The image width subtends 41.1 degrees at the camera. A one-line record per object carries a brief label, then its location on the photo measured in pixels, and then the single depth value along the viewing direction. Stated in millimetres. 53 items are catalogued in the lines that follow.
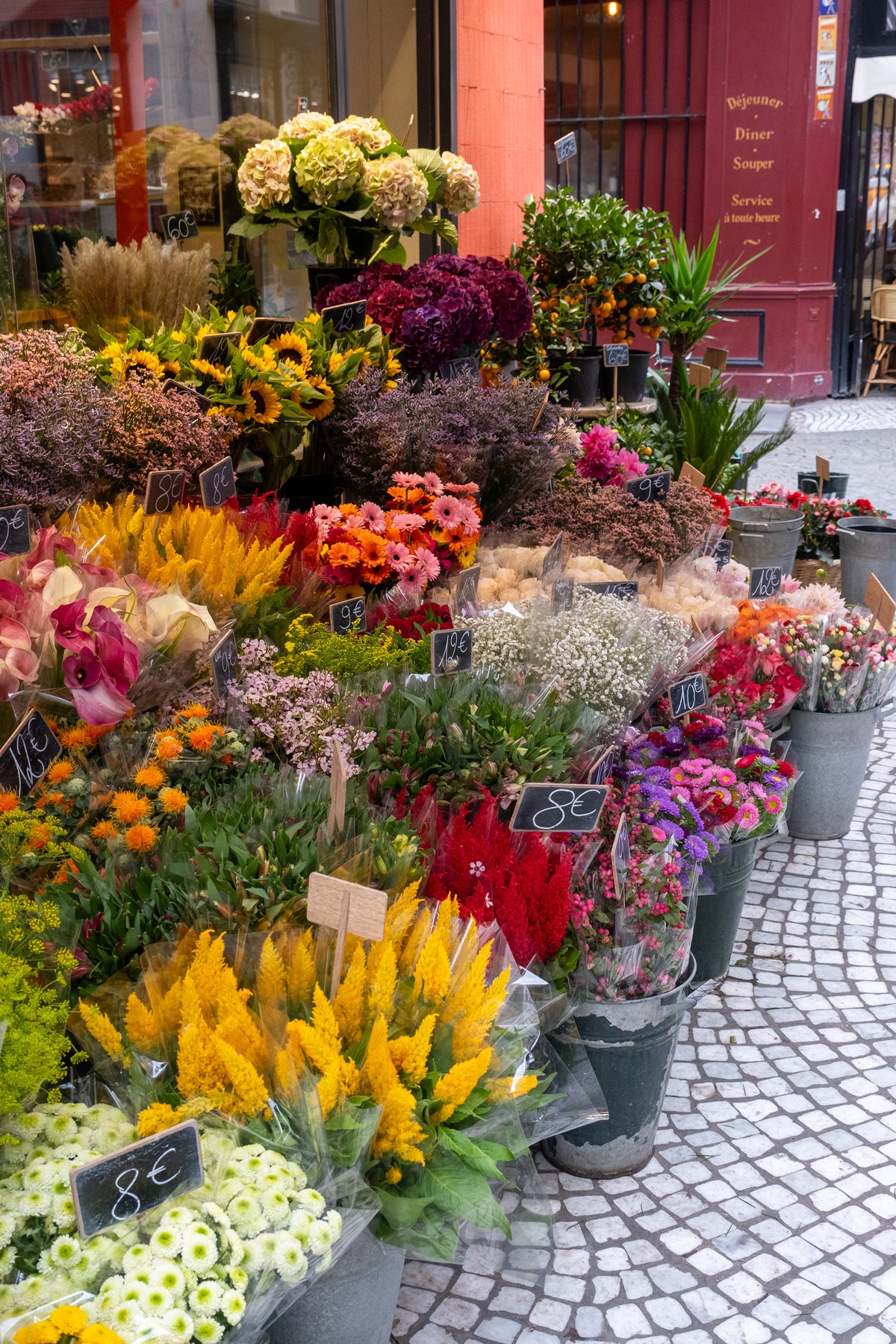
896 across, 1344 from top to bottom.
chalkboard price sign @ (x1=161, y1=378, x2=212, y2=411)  3166
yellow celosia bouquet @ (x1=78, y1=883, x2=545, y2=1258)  1528
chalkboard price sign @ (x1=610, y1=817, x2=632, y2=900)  2170
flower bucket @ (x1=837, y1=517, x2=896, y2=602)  5133
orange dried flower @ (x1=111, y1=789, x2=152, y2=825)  2043
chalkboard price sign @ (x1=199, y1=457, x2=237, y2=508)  3027
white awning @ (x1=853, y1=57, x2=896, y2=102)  11117
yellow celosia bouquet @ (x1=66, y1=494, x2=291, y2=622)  2580
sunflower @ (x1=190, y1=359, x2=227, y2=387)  3314
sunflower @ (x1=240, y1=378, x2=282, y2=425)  3387
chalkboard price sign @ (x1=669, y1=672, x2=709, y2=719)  2818
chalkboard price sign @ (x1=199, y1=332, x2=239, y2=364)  3414
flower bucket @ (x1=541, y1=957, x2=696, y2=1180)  2205
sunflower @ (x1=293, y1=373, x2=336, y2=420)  3582
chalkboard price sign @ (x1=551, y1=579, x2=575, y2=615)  3021
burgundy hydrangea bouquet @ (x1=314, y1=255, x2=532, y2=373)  3926
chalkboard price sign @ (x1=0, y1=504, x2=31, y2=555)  2521
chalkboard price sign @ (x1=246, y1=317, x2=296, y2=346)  3725
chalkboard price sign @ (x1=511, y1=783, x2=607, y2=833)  2041
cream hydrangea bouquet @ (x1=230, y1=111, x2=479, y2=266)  3947
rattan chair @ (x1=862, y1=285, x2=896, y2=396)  12203
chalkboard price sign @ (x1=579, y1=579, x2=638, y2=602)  3199
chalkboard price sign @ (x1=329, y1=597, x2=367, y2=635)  2844
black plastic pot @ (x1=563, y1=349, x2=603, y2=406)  5242
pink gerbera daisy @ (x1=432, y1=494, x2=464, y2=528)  3271
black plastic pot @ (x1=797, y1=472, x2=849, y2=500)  5945
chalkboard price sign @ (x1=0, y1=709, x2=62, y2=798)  2008
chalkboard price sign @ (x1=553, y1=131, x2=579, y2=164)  5902
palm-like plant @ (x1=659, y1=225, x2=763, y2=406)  5707
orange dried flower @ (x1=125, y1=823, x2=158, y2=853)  1962
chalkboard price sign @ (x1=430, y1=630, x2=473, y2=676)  2547
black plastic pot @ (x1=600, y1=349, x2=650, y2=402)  5516
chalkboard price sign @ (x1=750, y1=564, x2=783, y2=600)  3754
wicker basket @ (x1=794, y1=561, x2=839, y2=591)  5441
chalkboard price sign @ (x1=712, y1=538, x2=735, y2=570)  4141
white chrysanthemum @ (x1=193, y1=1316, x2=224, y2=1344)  1318
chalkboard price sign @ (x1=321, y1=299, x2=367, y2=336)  3869
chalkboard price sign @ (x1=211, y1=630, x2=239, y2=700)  2346
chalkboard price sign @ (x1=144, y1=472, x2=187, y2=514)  2909
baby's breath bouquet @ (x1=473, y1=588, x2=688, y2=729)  2648
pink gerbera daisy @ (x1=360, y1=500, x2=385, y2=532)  3197
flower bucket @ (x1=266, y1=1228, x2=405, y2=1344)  1567
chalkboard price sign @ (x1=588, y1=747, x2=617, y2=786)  2363
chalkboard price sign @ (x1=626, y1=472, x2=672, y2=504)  4043
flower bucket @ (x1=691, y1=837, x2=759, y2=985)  2795
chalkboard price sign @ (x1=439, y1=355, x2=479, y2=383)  4133
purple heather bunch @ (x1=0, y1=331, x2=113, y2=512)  2738
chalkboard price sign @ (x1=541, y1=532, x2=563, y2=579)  3455
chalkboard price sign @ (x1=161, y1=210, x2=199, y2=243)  4098
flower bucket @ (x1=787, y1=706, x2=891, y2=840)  3613
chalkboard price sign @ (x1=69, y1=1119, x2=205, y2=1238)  1325
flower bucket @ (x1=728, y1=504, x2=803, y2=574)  4848
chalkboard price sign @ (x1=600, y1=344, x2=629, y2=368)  5203
